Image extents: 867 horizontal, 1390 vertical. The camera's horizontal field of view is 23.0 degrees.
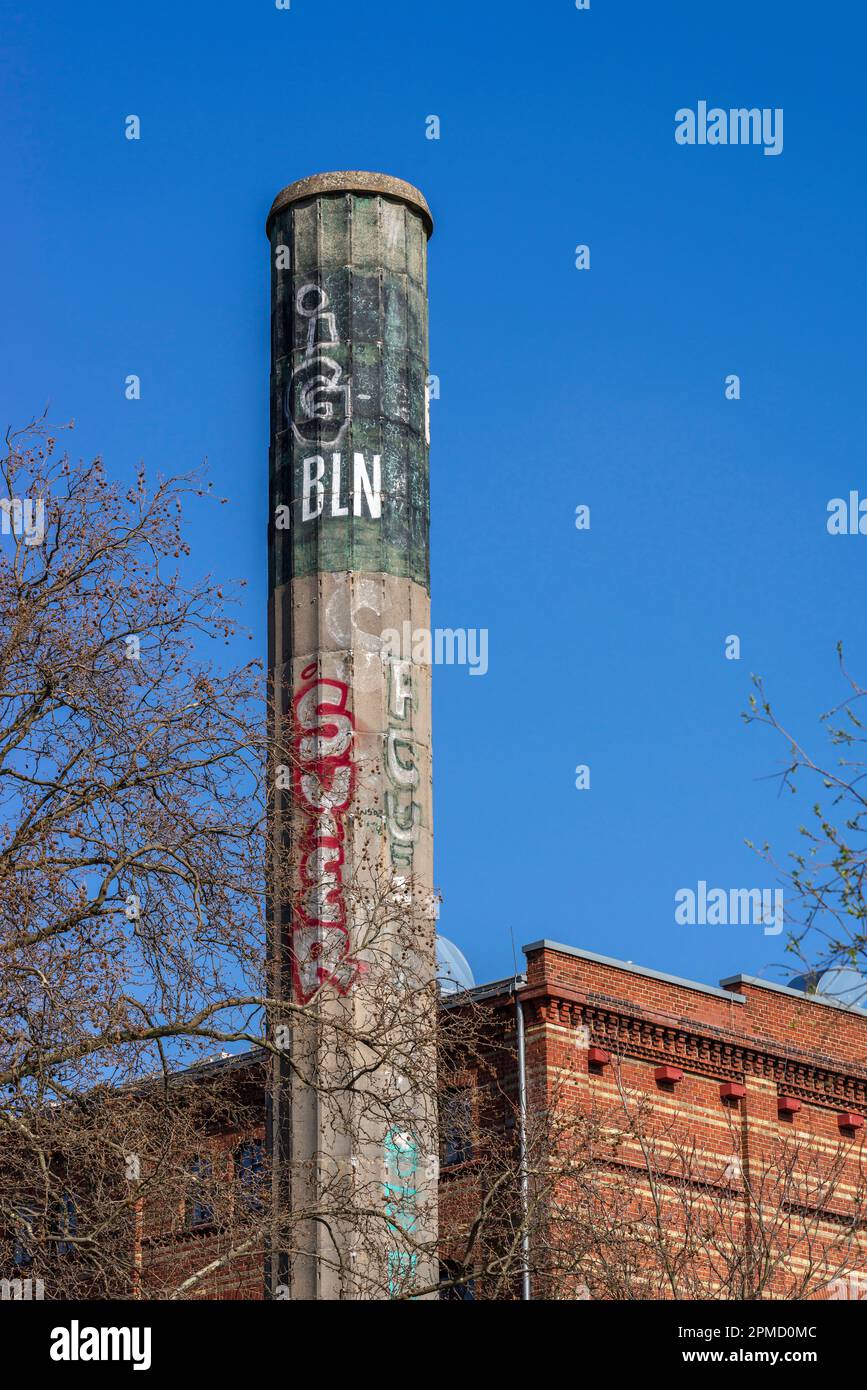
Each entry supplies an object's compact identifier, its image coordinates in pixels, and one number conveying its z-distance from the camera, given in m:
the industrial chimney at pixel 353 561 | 26.19
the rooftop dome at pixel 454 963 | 34.78
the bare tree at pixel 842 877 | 12.66
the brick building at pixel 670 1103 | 26.56
